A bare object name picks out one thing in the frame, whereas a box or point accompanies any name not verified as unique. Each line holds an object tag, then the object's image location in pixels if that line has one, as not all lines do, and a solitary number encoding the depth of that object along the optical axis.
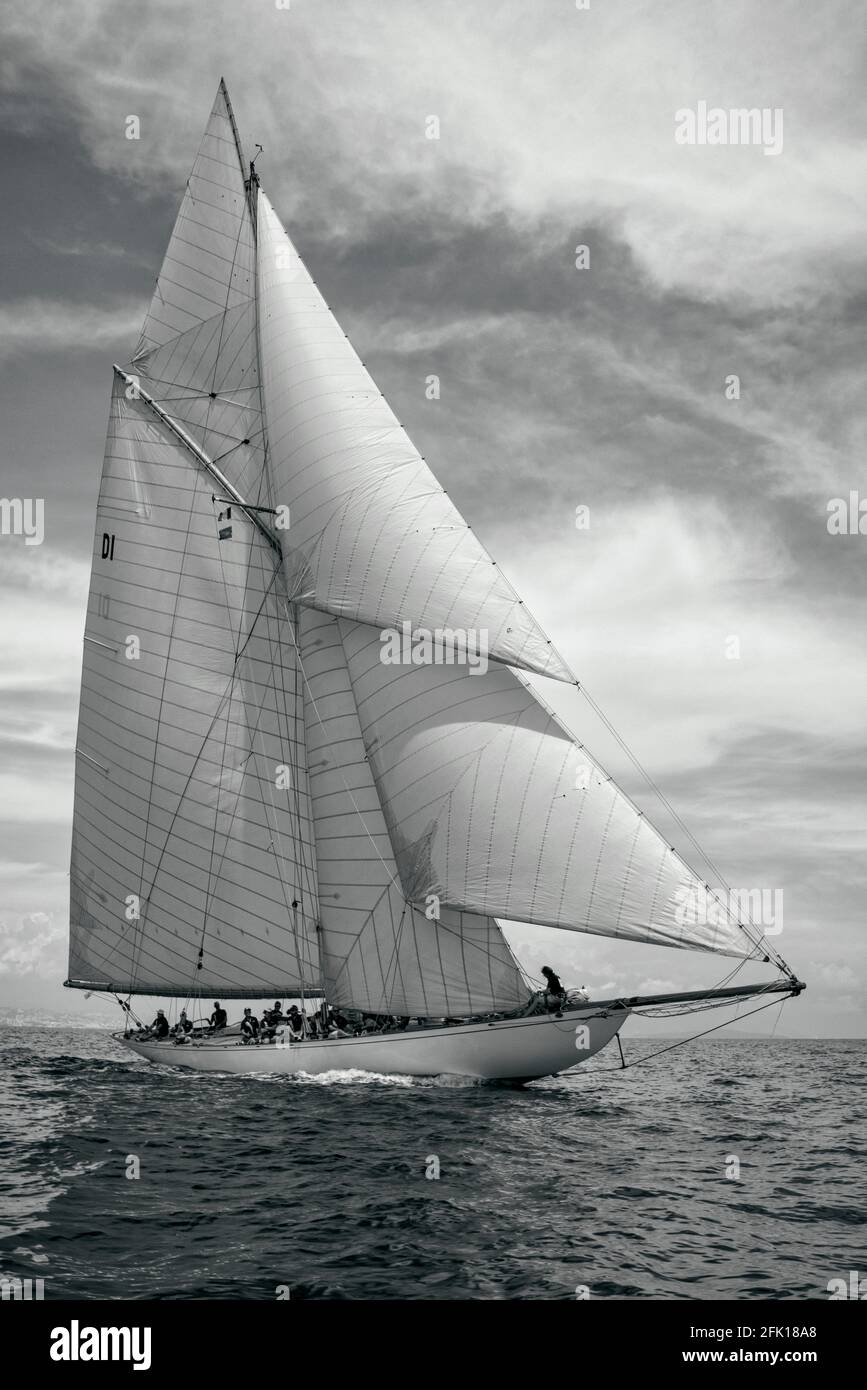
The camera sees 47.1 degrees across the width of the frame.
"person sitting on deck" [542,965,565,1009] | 28.86
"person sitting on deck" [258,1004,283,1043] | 33.30
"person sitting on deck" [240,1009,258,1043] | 33.69
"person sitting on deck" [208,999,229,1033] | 36.91
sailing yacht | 26.80
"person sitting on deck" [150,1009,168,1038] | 38.94
